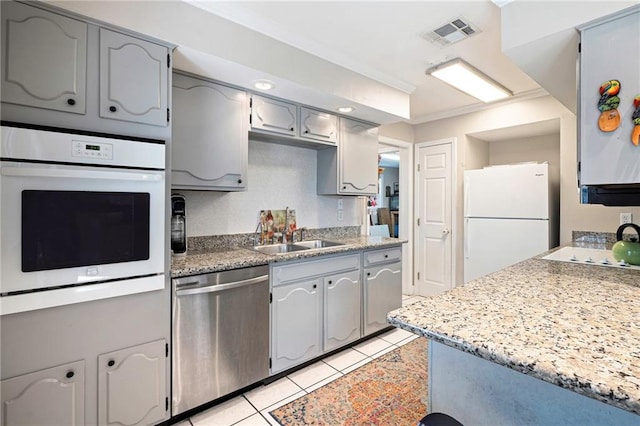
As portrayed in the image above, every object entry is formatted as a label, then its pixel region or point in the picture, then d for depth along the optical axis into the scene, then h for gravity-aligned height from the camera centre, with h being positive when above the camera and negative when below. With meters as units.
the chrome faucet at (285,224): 2.86 -0.11
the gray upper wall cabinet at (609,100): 1.36 +0.52
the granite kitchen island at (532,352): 0.67 -0.33
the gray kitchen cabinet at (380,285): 2.78 -0.68
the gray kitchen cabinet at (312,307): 2.17 -0.73
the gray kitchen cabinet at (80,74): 1.29 +0.65
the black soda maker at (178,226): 2.11 -0.09
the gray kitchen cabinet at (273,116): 2.32 +0.76
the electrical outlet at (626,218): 2.69 -0.04
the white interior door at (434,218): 4.00 -0.07
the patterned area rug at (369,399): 1.79 -1.20
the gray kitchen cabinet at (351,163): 2.96 +0.50
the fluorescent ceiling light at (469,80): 2.61 +1.24
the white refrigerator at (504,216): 3.09 -0.03
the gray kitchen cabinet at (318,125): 2.62 +0.78
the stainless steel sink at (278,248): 2.66 -0.32
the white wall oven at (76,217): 1.27 -0.02
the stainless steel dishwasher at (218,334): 1.73 -0.74
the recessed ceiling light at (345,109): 2.72 +0.93
